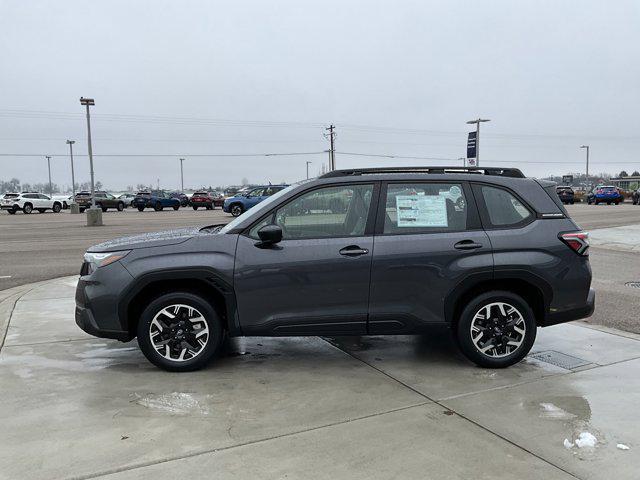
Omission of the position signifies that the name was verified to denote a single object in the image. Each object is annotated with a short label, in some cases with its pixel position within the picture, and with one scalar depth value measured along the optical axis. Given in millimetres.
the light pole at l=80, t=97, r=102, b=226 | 25156
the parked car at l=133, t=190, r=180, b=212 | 45688
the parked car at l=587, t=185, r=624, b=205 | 47969
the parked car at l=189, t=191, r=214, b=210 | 46719
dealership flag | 26578
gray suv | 4711
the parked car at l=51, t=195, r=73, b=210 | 45094
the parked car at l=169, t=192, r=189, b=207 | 58231
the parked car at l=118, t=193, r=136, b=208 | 51719
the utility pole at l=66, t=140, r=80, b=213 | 40794
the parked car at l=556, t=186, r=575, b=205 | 48584
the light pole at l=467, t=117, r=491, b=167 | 26064
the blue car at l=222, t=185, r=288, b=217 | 30594
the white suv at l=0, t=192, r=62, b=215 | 42031
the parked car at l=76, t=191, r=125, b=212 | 45381
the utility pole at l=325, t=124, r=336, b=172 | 64750
